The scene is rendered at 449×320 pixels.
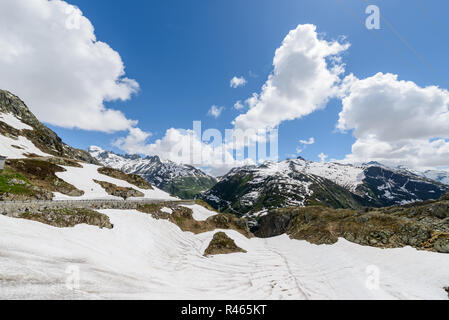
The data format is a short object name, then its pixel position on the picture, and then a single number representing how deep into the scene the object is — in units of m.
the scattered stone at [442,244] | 33.25
